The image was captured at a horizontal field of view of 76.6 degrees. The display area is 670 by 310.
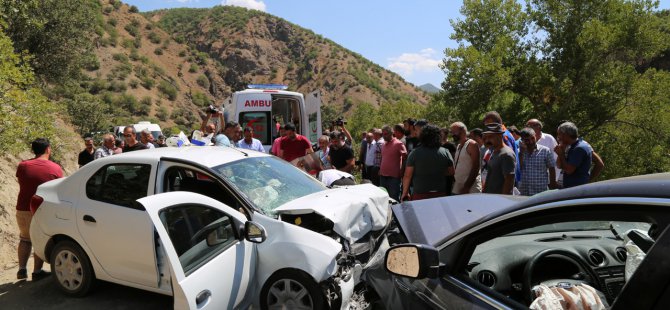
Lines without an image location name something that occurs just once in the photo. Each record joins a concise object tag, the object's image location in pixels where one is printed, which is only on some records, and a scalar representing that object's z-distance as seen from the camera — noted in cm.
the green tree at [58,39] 1723
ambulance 1124
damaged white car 309
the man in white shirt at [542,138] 682
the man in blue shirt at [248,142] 825
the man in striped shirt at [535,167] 560
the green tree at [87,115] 3048
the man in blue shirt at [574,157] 509
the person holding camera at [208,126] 1001
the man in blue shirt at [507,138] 557
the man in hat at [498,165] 501
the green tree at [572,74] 1771
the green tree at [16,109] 642
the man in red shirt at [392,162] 739
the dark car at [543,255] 128
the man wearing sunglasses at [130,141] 763
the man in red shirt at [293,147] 784
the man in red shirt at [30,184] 501
